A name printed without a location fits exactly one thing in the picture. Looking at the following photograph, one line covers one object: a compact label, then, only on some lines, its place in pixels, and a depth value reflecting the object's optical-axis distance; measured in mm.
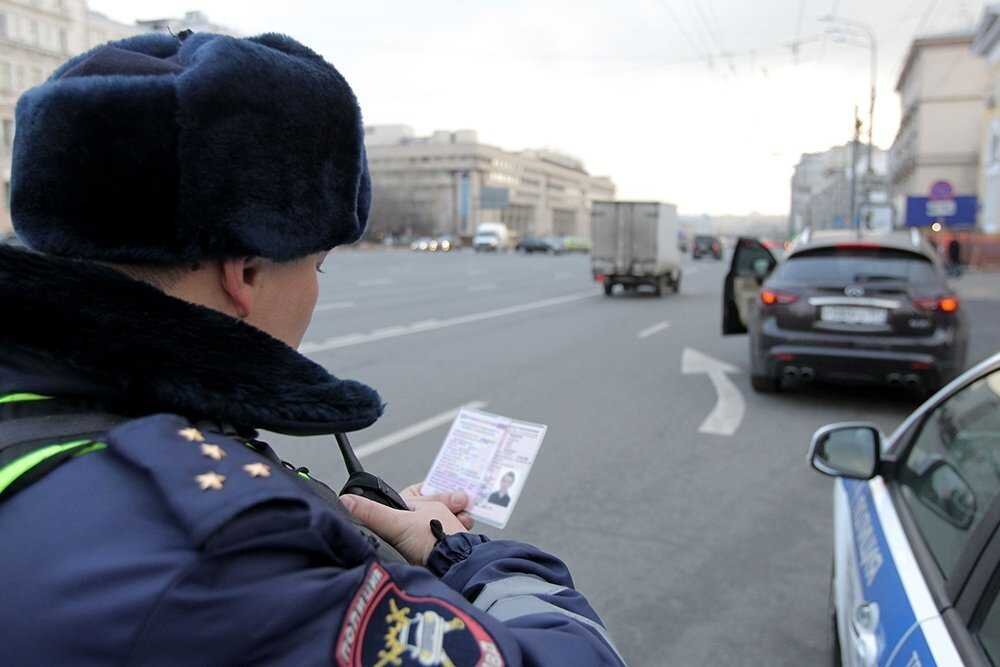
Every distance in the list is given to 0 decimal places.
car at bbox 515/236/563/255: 69062
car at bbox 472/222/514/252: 69062
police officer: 750
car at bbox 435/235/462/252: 74375
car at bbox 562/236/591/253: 73938
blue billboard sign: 42531
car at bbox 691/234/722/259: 59281
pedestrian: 19047
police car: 1673
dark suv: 7340
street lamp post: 31509
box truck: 23172
